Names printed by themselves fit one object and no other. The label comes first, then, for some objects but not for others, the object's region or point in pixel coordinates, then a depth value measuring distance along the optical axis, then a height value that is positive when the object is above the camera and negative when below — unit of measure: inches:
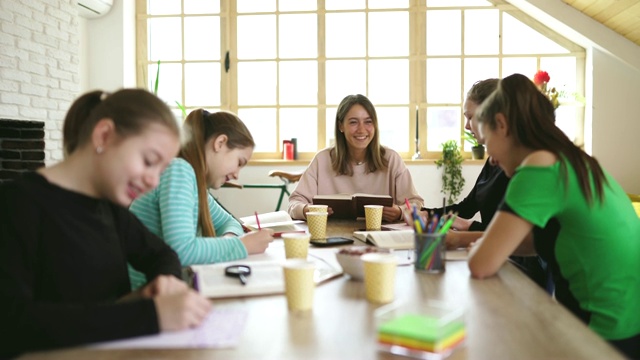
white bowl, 53.4 -9.5
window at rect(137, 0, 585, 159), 219.9 +36.9
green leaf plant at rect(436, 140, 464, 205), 211.8 -4.1
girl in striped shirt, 60.7 -4.2
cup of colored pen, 57.9 -9.4
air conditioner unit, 204.2 +52.8
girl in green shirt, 54.4 -5.8
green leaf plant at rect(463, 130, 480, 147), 214.4 +6.4
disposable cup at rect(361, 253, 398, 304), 47.1 -9.9
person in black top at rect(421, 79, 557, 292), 70.8 -8.2
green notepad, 33.5 -10.0
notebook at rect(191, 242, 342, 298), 48.7 -10.8
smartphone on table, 73.8 -10.7
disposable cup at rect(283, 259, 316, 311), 44.1 -9.7
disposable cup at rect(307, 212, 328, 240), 79.3 -9.0
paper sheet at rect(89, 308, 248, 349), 35.2 -11.1
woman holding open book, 118.6 -1.9
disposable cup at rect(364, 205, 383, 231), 88.0 -8.8
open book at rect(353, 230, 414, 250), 72.0 -10.4
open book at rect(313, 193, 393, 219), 99.8 -7.8
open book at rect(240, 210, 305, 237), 88.0 -10.4
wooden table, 34.6 -11.5
